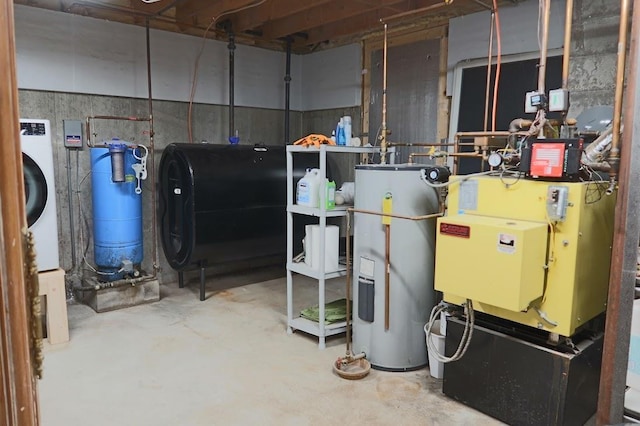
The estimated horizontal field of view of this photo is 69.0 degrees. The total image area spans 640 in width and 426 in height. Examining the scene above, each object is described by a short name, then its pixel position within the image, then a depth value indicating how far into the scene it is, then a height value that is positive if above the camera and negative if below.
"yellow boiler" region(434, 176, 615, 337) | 2.03 -0.39
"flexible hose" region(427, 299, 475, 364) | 2.38 -0.91
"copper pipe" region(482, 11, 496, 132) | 3.55 +0.53
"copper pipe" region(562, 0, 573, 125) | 2.25 +0.56
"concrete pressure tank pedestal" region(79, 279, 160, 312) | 3.91 -1.17
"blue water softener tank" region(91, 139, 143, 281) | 3.86 -0.41
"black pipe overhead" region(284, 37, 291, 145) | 5.36 +0.75
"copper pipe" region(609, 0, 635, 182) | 2.01 +0.28
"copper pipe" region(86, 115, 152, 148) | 4.18 +0.38
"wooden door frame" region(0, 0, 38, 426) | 0.61 -0.13
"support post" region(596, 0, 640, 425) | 1.70 -0.40
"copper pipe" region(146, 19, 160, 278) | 4.39 -0.09
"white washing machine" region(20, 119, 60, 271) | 3.27 -0.21
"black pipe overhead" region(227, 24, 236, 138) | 4.87 +0.89
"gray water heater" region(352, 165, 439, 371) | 2.77 -0.62
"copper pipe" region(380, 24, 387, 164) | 3.14 +0.11
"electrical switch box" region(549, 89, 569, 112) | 2.16 +0.30
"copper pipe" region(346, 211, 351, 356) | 2.91 -0.77
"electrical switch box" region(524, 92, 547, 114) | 2.25 +0.31
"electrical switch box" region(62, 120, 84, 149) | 4.06 +0.23
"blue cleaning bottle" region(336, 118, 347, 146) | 3.33 +0.19
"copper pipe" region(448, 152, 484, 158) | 2.64 +0.05
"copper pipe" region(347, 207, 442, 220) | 2.63 -0.30
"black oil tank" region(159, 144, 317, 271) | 4.09 -0.38
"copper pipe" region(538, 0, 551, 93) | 2.27 +0.59
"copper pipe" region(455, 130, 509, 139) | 2.51 +0.17
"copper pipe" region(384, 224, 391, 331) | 2.80 -0.63
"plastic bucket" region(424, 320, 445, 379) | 2.77 -1.16
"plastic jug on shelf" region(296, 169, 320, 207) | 3.27 -0.19
